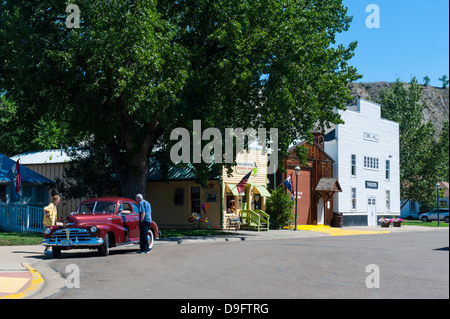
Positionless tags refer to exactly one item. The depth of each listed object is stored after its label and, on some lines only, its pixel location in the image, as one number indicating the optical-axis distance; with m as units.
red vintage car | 15.62
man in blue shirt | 17.39
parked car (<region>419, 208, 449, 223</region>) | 64.88
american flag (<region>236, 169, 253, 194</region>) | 31.27
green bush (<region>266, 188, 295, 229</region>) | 34.31
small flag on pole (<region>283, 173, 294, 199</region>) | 33.88
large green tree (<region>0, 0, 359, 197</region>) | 21.55
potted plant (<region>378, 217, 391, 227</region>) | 43.41
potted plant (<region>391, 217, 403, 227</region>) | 43.91
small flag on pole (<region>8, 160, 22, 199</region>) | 25.87
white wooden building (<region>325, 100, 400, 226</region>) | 43.38
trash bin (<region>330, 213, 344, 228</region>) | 41.53
